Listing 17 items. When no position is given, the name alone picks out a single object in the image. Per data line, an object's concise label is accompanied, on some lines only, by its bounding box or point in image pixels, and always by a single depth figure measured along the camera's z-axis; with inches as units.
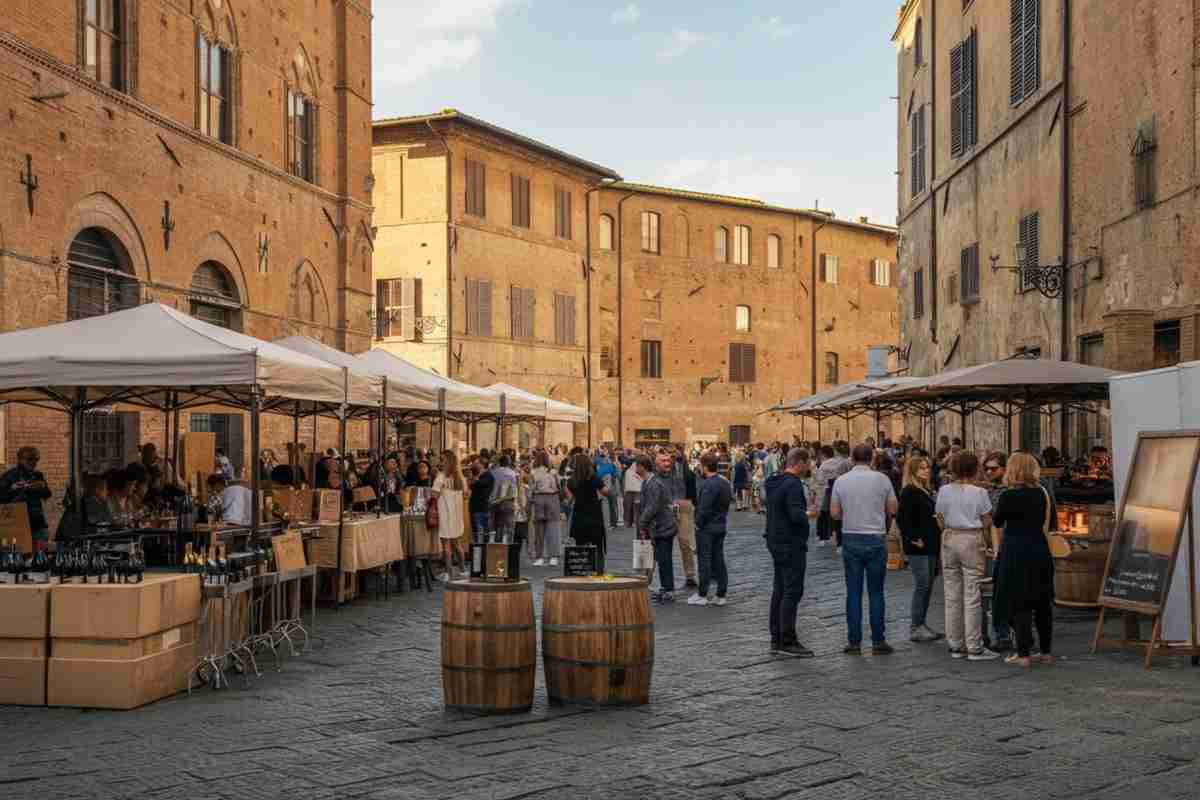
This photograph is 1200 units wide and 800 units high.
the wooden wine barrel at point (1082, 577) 454.9
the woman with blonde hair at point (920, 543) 414.3
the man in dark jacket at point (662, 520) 507.5
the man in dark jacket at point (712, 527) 491.8
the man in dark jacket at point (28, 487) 480.7
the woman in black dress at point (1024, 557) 365.4
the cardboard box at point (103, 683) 310.7
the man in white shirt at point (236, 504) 477.4
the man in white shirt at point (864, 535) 386.6
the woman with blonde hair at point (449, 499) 581.6
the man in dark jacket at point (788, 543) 385.7
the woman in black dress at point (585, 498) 526.3
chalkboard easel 362.0
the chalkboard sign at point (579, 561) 319.0
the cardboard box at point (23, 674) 316.2
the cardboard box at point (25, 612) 316.2
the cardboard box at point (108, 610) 311.1
